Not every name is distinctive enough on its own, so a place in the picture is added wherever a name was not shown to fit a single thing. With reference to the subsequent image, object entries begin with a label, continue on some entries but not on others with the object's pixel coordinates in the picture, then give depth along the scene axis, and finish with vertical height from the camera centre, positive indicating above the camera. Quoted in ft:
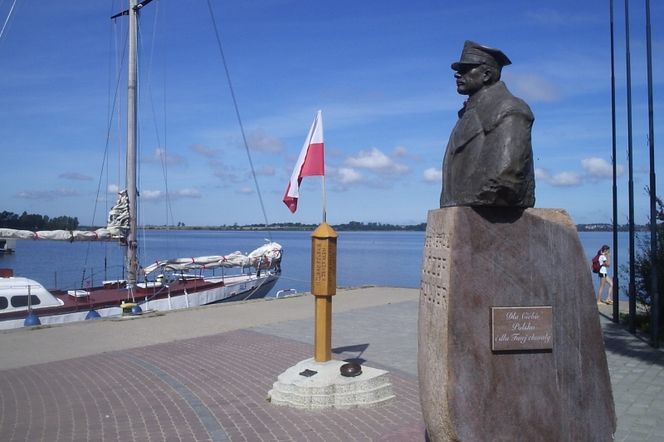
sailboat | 56.39 -5.61
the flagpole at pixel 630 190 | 38.93 +2.88
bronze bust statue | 15.01 +2.25
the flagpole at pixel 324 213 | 28.19 +0.97
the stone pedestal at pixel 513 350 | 14.99 -2.44
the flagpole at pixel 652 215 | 35.37 +1.20
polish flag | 29.58 +3.71
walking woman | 56.05 -2.92
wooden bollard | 26.76 -1.85
